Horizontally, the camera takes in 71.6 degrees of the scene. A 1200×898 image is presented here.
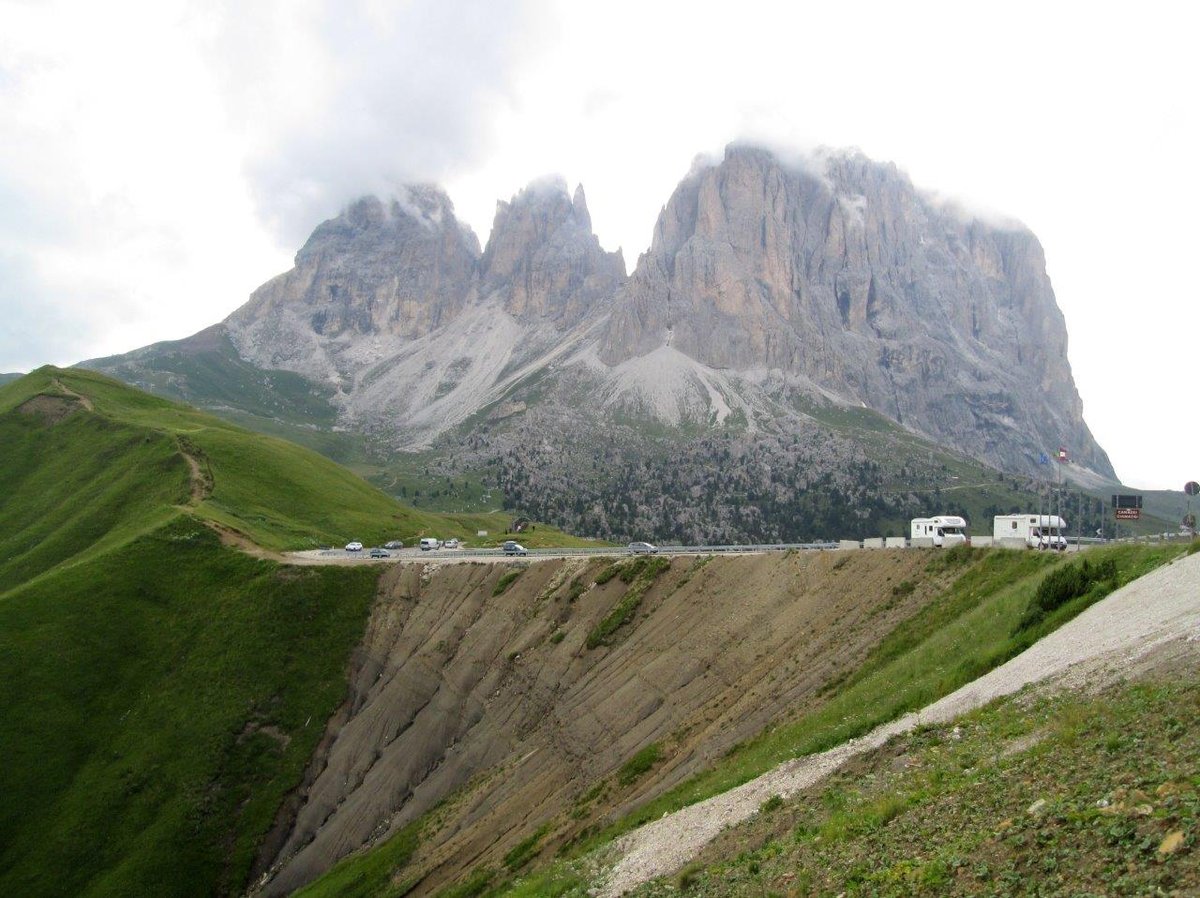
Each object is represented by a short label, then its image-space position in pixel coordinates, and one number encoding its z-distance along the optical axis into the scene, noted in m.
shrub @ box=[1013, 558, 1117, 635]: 31.28
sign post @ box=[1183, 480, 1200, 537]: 42.12
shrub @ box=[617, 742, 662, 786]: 42.12
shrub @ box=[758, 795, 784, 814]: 24.57
